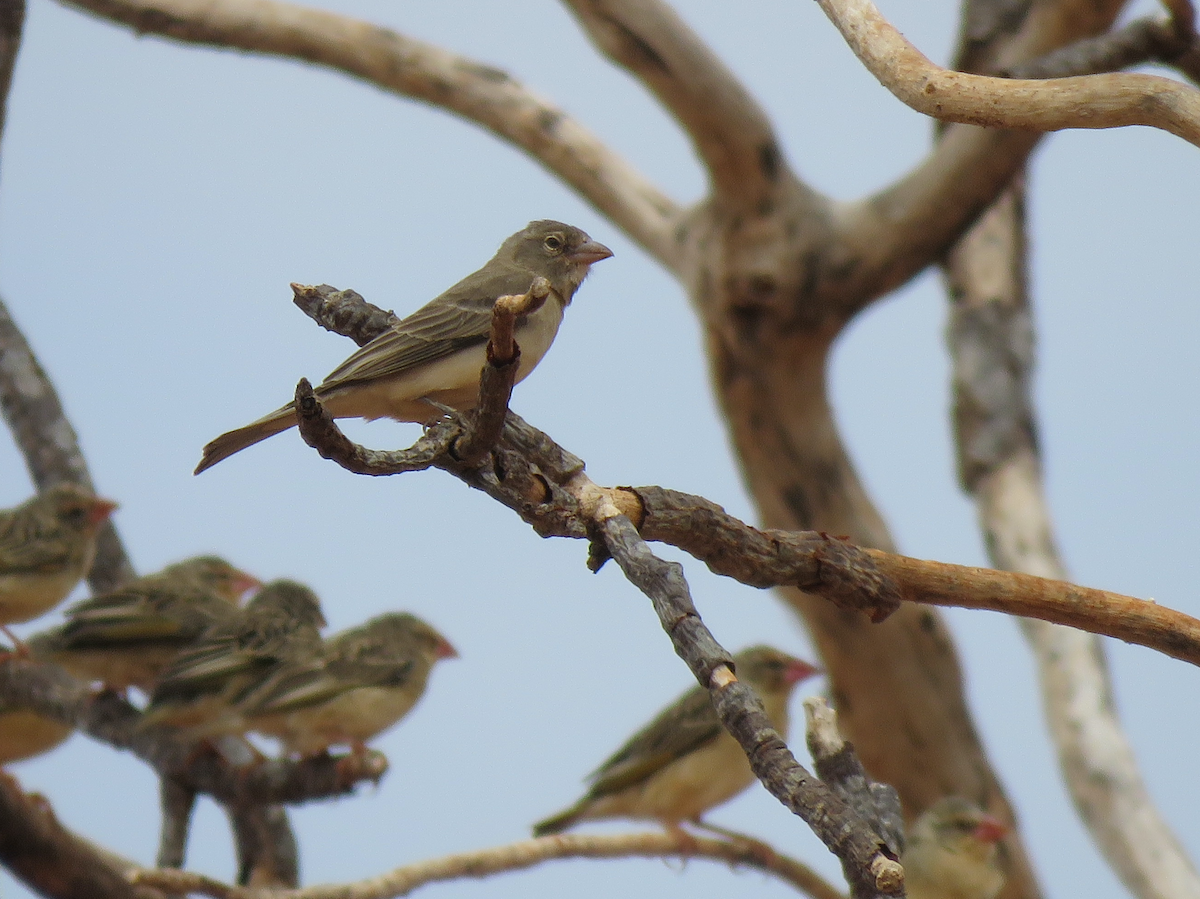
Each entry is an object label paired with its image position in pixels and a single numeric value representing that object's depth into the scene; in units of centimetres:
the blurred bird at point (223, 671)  1411
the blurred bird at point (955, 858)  1512
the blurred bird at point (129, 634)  1466
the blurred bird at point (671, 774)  1625
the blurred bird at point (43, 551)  1502
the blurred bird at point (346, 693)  1417
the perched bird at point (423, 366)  993
